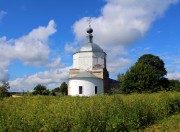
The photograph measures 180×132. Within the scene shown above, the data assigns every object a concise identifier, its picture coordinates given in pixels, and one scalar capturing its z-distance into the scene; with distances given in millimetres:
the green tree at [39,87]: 34360
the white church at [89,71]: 28792
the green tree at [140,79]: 26140
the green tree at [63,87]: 42199
